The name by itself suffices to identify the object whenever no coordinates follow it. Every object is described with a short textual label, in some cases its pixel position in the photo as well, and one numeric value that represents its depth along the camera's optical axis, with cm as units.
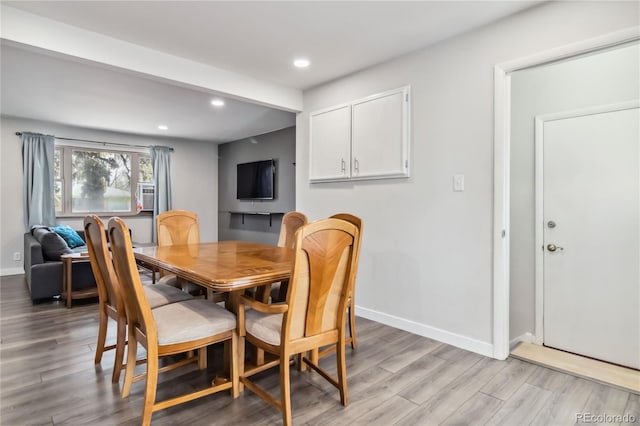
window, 584
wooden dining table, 166
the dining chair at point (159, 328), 161
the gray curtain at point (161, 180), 670
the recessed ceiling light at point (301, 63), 314
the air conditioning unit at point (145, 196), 664
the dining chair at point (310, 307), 160
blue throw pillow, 482
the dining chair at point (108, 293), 192
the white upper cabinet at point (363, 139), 303
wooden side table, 365
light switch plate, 267
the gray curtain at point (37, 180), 535
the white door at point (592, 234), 239
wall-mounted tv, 612
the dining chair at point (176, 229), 312
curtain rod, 570
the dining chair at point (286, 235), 246
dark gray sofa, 373
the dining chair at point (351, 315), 231
